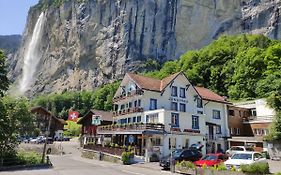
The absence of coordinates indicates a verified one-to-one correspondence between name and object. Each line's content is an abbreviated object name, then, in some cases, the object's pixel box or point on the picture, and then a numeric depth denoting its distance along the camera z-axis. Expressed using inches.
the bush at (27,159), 1160.9
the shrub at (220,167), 861.8
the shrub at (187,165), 984.7
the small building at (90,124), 2388.0
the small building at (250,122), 1822.1
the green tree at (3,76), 1280.8
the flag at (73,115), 1573.6
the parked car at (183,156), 1148.2
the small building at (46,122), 3437.5
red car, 1084.5
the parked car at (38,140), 2593.0
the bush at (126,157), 1330.0
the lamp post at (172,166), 1066.9
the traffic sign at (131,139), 1620.1
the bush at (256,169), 798.5
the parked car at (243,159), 978.7
